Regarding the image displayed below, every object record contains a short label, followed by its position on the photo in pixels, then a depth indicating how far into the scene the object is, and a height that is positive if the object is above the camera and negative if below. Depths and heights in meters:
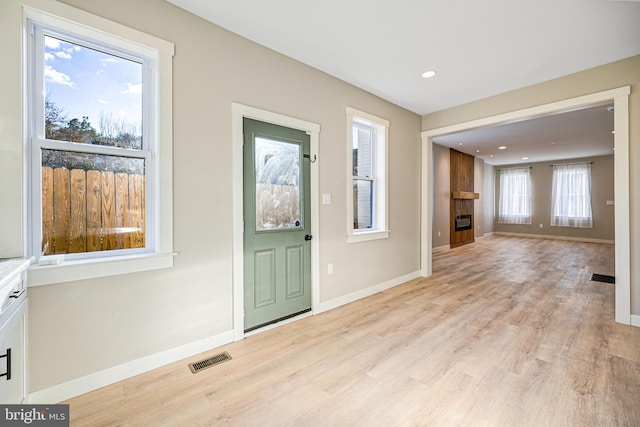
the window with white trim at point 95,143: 1.73 +0.48
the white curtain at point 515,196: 10.25 +0.62
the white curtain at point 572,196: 9.01 +0.57
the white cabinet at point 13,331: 1.19 -0.58
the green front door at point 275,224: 2.65 -0.12
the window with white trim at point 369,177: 3.80 +0.52
